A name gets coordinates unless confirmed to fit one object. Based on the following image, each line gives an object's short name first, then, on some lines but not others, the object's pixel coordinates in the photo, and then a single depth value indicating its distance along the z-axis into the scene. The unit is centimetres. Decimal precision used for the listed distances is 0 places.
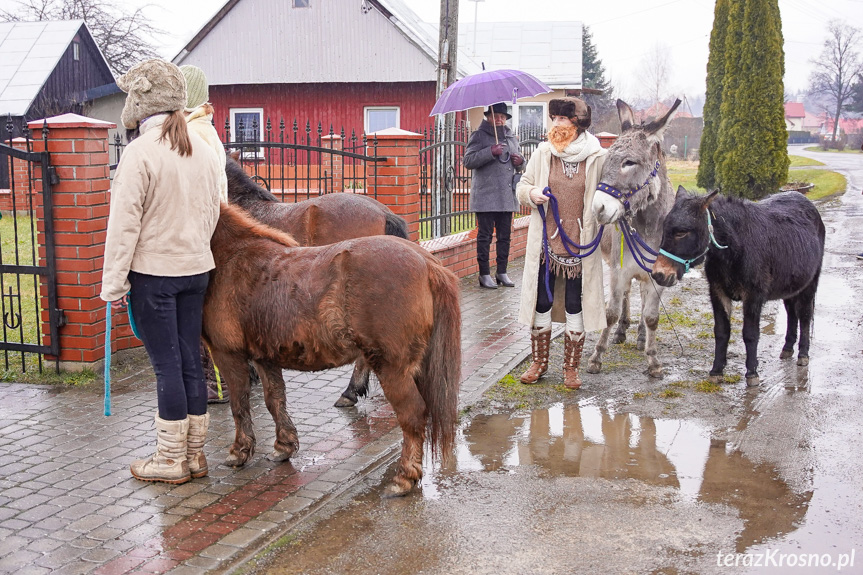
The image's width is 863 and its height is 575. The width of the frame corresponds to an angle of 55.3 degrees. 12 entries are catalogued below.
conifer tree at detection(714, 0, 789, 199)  2073
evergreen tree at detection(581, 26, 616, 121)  5881
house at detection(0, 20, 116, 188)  2356
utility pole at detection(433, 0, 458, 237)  1363
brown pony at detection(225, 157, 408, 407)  609
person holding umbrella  1066
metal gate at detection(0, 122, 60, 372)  642
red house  2594
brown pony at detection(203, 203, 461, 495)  426
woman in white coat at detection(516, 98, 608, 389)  630
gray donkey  621
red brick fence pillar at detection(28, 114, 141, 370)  642
